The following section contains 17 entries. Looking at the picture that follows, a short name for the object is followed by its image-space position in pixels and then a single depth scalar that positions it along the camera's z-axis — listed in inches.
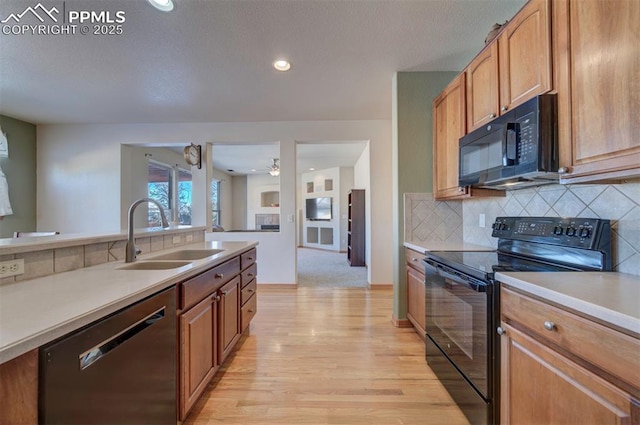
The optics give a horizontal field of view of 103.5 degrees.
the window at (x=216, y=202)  317.4
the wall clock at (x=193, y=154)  159.0
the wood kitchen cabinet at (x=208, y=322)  53.3
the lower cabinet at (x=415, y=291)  86.4
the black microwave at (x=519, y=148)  50.4
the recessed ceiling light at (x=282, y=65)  98.0
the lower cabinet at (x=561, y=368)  28.8
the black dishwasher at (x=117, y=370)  28.5
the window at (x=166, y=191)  214.4
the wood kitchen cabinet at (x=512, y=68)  52.2
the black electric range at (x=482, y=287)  49.8
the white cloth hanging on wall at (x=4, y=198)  141.9
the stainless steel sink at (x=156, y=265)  63.3
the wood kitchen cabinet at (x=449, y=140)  82.6
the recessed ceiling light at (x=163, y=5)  68.8
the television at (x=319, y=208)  323.3
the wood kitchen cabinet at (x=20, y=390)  24.7
